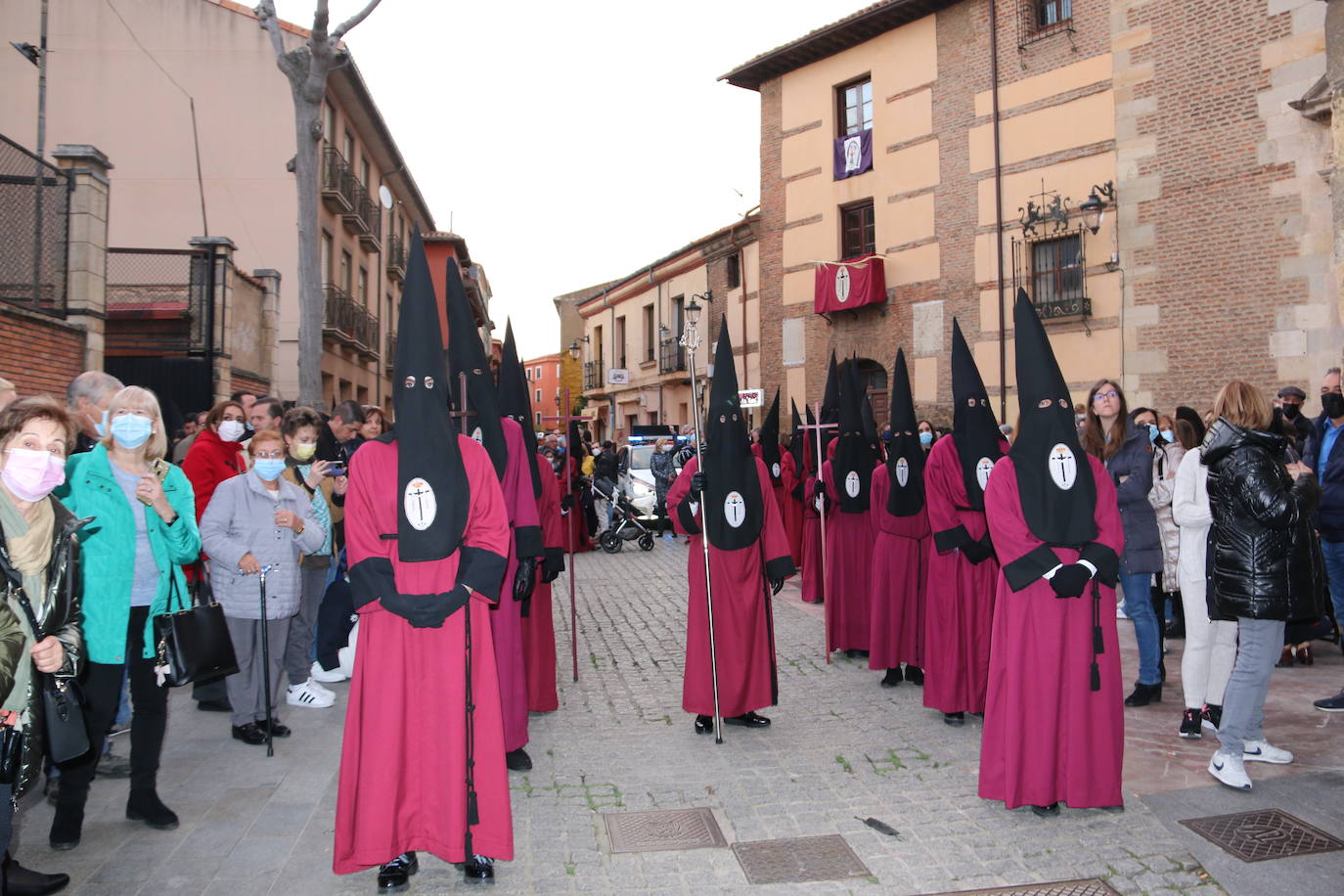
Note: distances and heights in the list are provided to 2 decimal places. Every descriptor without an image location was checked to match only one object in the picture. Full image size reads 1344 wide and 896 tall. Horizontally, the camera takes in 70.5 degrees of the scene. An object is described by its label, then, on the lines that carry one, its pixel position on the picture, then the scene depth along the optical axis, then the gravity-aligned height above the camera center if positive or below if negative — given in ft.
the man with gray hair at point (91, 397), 17.10 +1.67
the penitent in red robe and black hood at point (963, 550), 19.74 -1.32
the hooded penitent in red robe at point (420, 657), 12.32 -2.24
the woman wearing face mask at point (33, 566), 9.30 -0.81
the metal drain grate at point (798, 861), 12.85 -5.22
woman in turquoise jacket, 13.67 -1.19
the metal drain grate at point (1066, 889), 12.28 -5.23
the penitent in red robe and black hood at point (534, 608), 20.92 -2.72
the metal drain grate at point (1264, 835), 13.46 -5.12
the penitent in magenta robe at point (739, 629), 19.62 -2.96
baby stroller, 56.08 -2.47
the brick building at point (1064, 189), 49.32 +19.07
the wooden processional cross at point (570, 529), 23.89 -1.11
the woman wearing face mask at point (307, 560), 20.79 -1.72
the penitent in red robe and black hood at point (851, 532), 26.55 -1.29
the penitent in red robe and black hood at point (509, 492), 16.88 -0.08
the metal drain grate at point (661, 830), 13.91 -5.20
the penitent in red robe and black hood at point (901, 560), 23.07 -1.78
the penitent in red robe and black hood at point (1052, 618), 14.69 -2.07
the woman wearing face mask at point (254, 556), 18.26 -1.31
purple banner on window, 73.72 +26.03
